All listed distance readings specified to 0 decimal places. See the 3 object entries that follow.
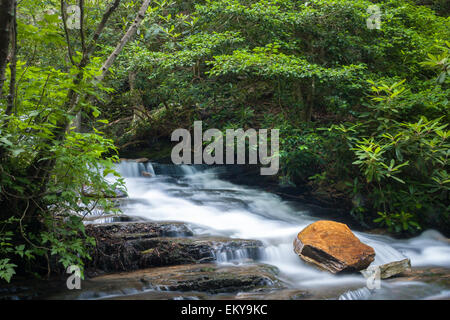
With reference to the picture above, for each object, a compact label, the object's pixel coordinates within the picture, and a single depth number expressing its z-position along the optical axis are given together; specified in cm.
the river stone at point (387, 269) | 390
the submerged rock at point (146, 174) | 847
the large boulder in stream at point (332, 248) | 403
